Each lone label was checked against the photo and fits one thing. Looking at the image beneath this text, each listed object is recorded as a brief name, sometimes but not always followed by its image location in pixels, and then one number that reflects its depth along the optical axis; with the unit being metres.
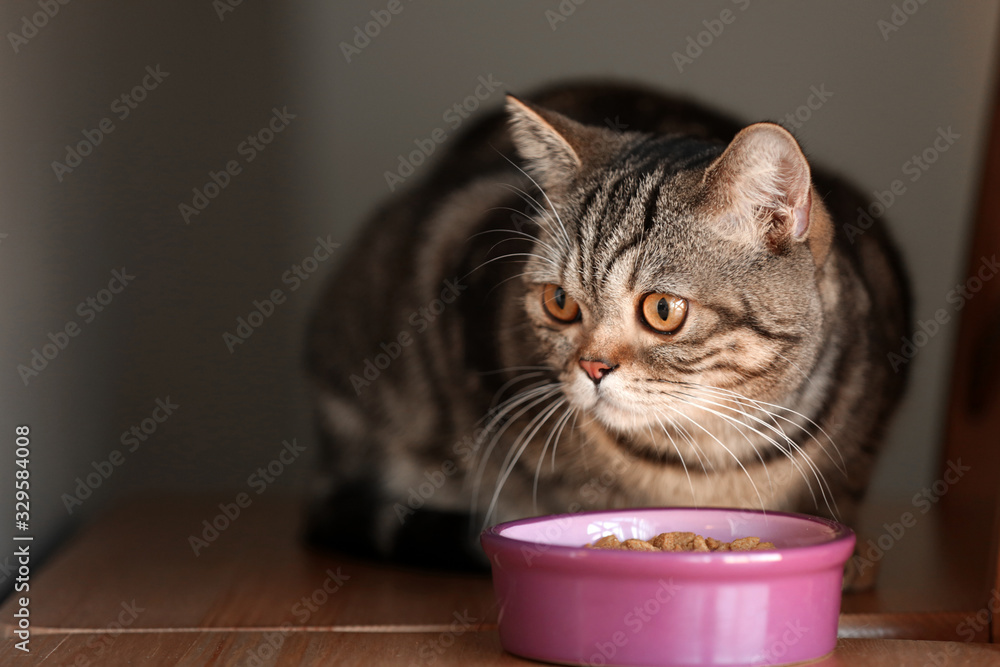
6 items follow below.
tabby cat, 0.94
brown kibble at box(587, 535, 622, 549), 0.91
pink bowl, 0.87
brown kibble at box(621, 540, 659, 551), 0.90
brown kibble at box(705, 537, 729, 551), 0.91
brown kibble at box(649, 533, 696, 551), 0.91
